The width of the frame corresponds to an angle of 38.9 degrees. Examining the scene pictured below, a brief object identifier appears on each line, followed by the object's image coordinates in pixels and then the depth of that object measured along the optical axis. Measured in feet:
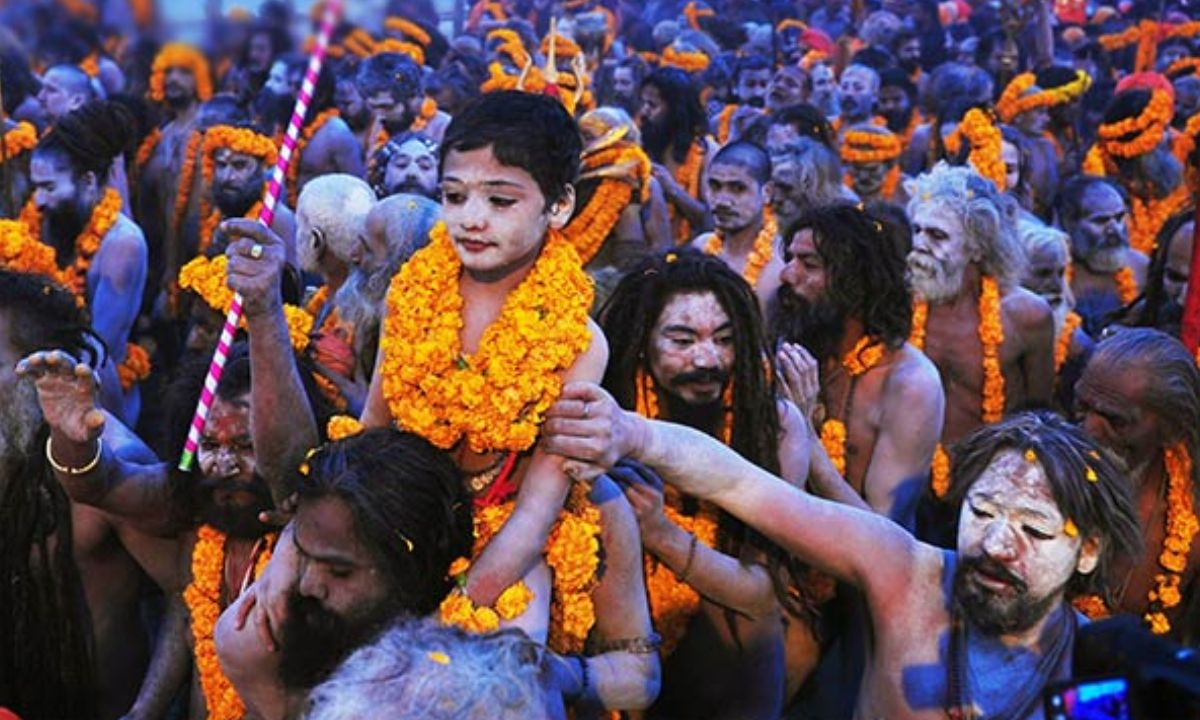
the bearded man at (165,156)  31.96
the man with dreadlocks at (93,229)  22.56
